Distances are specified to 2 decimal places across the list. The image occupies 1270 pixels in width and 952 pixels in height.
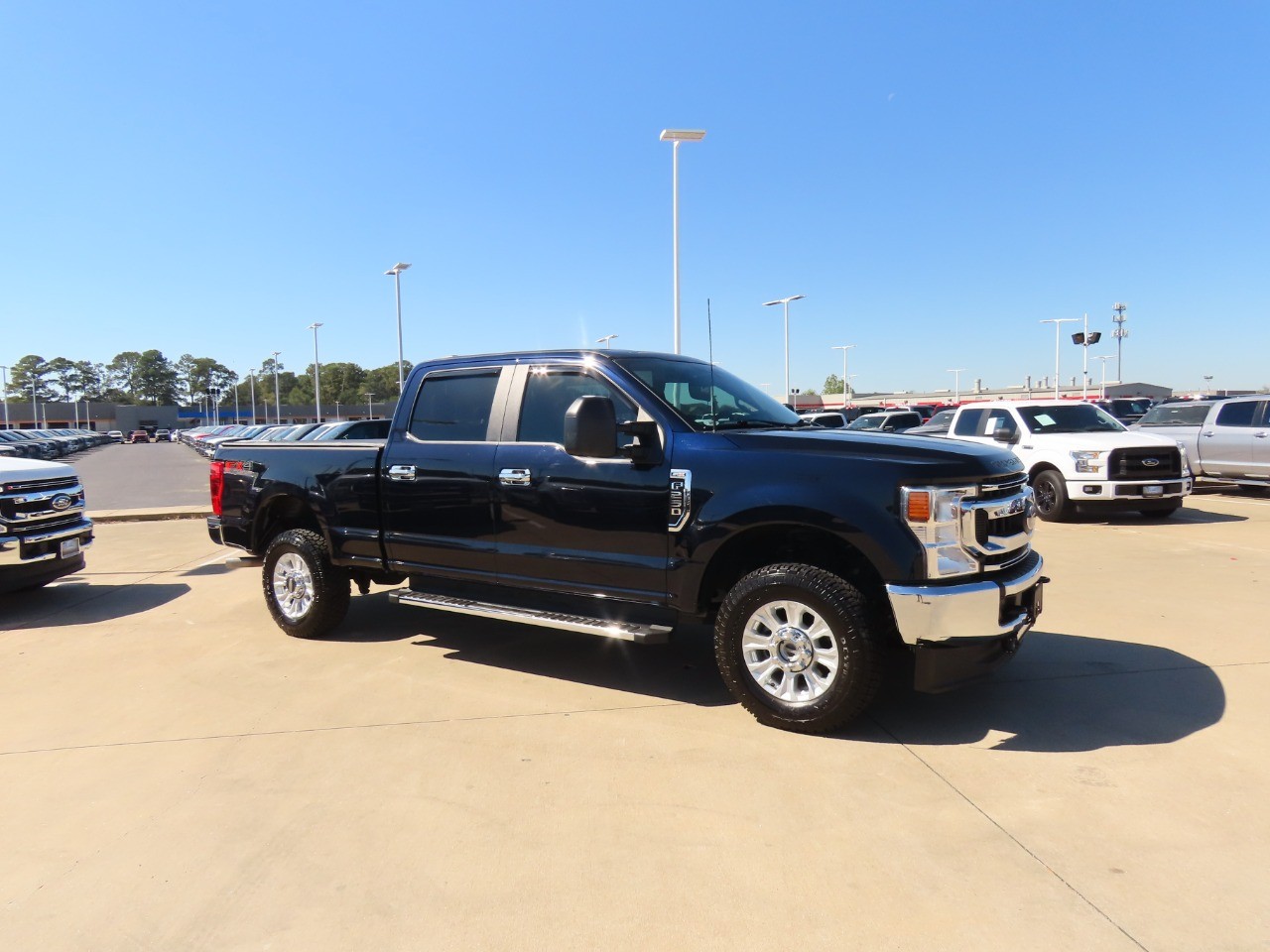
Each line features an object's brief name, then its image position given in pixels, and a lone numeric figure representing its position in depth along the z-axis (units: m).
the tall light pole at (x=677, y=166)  18.08
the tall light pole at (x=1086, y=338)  41.16
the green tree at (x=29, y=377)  158.75
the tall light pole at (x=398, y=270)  34.72
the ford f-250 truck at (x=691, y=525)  3.96
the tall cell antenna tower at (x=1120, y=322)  75.31
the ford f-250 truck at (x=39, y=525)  7.10
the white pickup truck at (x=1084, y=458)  11.36
